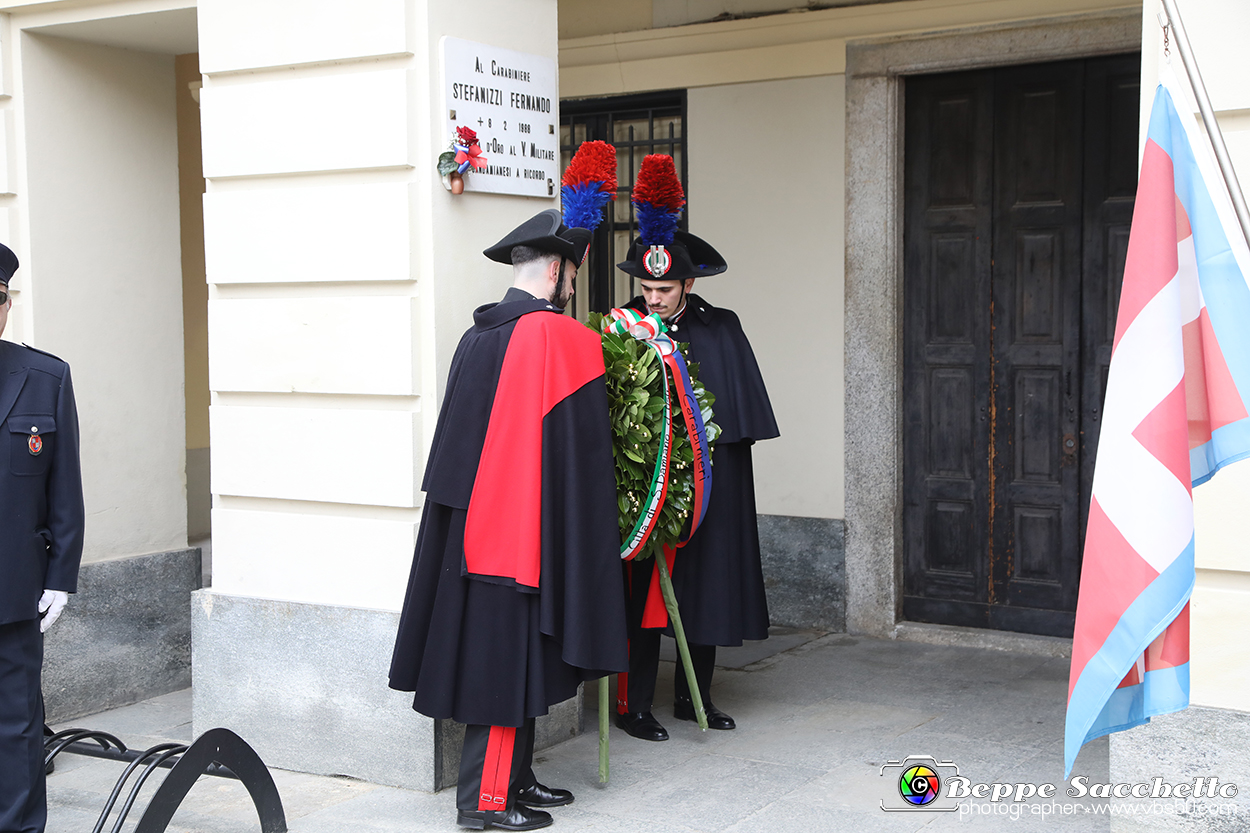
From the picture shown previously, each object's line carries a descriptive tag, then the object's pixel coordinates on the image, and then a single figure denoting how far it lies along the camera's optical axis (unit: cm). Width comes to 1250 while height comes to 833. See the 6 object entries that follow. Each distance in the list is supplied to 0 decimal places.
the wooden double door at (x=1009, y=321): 629
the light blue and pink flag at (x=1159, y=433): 278
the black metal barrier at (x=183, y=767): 358
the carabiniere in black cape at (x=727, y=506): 523
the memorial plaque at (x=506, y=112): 462
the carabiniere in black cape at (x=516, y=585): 402
